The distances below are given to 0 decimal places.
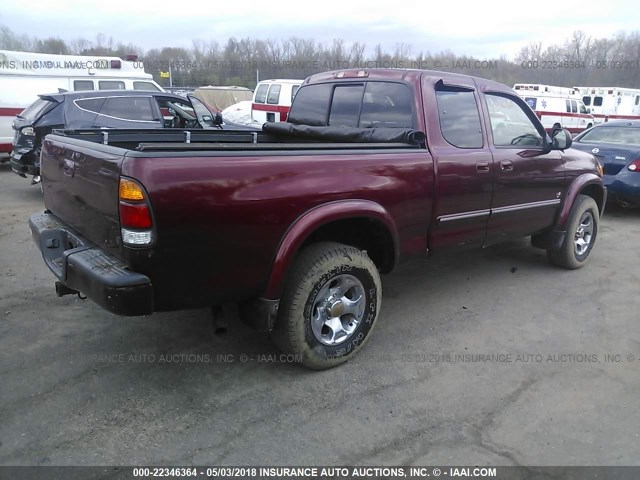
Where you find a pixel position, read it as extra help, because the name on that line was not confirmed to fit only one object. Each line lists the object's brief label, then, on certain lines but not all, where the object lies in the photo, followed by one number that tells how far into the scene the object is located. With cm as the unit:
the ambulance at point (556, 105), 2133
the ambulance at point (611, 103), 2630
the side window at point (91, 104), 861
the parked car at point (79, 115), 834
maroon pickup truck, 267
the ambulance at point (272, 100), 1666
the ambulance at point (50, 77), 1146
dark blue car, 807
